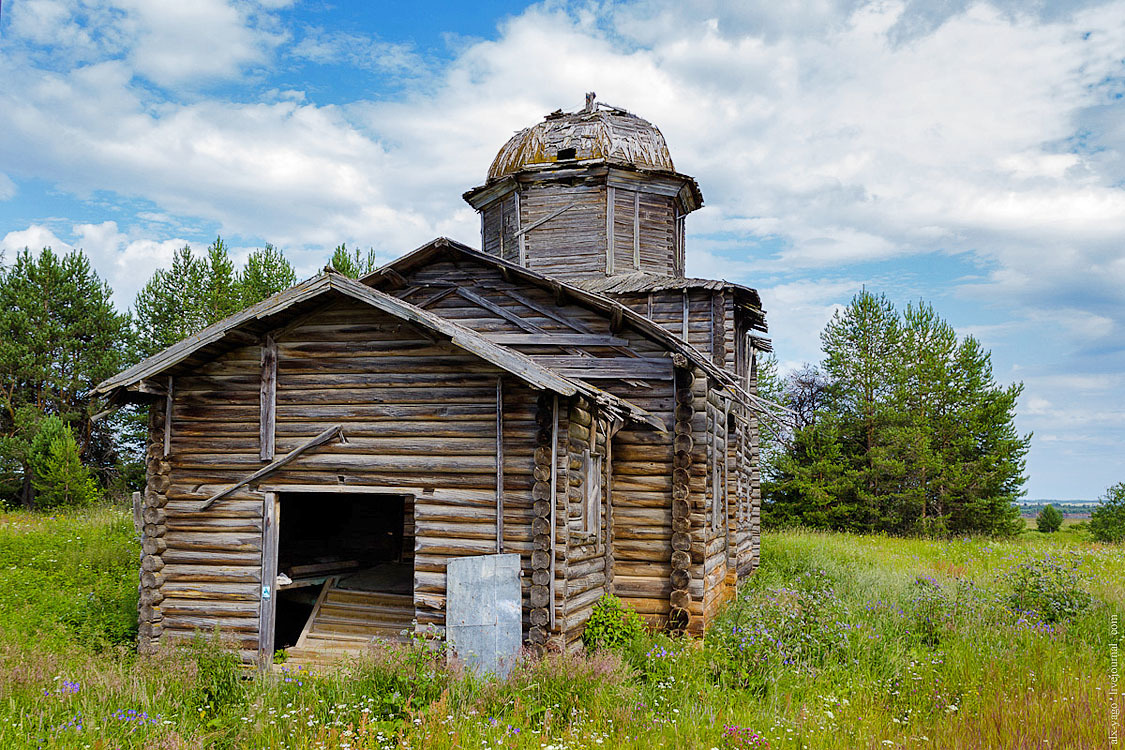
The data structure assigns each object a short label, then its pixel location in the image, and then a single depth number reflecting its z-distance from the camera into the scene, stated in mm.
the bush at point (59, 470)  27625
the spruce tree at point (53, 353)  32469
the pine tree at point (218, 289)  35062
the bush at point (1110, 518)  32469
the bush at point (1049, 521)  37719
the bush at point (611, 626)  11266
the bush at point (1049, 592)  12953
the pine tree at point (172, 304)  35312
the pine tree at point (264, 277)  35844
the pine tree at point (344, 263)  37188
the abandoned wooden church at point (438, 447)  10477
